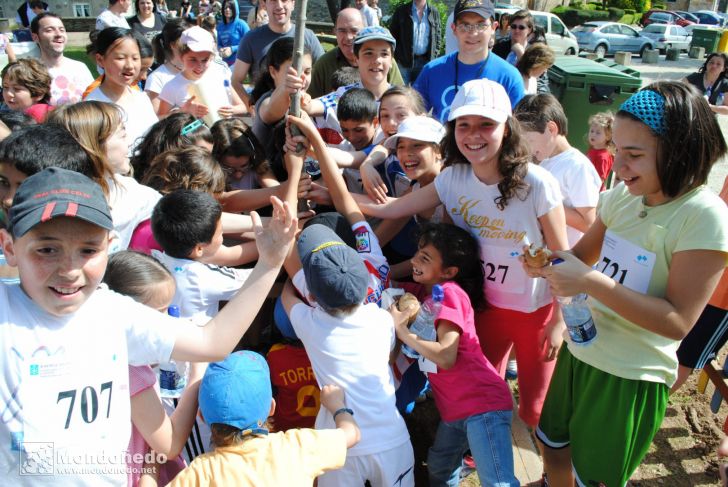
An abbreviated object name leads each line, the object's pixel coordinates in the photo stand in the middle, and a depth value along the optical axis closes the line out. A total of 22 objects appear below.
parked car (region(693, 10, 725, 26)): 35.31
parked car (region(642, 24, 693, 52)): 28.06
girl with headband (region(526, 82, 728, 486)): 1.86
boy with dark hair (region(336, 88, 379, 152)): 3.46
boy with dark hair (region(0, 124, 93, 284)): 2.25
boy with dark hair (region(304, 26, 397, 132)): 3.82
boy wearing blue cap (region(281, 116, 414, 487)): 2.25
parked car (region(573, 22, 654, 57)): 26.42
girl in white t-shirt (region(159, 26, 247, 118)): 4.25
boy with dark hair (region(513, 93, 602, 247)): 3.28
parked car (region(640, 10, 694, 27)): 33.56
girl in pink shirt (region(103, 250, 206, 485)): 1.78
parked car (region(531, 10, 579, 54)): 20.81
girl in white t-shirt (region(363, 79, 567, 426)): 2.57
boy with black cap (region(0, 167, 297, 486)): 1.42
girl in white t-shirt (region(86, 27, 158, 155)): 3.80
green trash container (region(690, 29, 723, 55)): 24.17
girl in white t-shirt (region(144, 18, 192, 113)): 4.84
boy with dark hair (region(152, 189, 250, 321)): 2.40
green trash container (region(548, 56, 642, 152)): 7.31
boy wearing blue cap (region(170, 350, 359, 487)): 1.75
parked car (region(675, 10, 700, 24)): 35.22
